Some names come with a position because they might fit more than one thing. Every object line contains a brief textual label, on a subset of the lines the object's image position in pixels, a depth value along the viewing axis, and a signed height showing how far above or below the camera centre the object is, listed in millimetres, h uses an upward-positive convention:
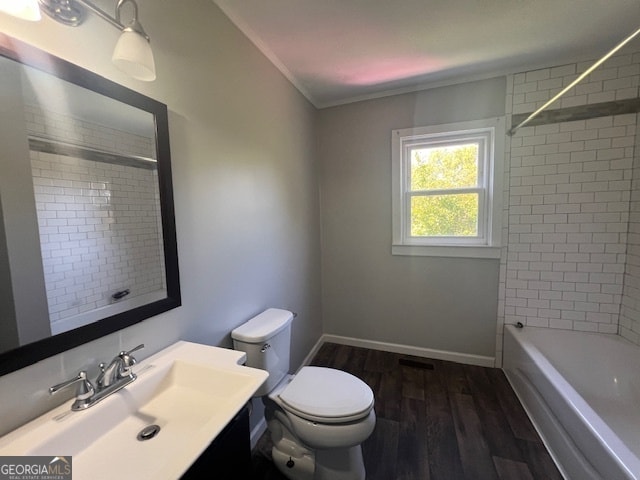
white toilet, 1225 -904
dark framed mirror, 689 +51
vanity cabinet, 701 -681
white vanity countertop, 663 -571
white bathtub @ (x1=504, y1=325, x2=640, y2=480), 1148 -1056
